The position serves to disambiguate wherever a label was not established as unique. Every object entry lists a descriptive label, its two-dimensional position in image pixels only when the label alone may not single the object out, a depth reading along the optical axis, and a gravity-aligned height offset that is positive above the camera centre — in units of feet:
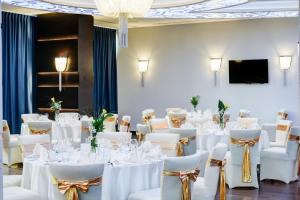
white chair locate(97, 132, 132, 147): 19.34 -1.84
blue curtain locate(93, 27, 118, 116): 43.65 +1.89
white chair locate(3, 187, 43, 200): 14.10 -3.04
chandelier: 22.36 +3.84
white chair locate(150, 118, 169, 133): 28.27 -1.97
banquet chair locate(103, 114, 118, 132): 33.16 -2.21
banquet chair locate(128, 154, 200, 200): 13.03 -2.24
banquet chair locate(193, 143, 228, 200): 14.78 -2.59
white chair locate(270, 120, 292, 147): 26.24 -2.26
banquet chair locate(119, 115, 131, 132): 32.71 -2.19
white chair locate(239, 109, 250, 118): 34.47 -1.60
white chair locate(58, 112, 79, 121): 30.76 -1.58
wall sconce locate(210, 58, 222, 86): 39.83 +2.34
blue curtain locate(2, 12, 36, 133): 35.83 +1.96
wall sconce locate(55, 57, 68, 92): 35.94 +2.13
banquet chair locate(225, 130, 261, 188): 21.45 -2.95
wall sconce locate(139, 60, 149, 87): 43.47 +2.39
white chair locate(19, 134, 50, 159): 17.93 -1.88
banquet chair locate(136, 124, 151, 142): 28.71 -2.37
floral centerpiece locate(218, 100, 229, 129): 24.46 -1.09
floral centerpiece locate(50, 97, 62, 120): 30.07 -0.94
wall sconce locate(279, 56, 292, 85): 37.17 +2.26
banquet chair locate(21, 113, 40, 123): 31.54 -1.67
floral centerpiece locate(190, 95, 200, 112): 31.73 -0.62
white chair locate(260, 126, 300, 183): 22.47 -3.35
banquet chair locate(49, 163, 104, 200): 12.13 -2.17
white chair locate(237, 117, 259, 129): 26.04 -1.76
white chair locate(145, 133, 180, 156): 18.99 -1.94
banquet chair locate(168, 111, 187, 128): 30.22 -1.77
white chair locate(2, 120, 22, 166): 27.78 -3.46
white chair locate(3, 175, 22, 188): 16.25 -3.02
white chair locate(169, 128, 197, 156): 21.63 -2.16
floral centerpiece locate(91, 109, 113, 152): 15.35 -1.15
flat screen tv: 38.43 +1.62
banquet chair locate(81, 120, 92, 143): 27.92 -2.21
